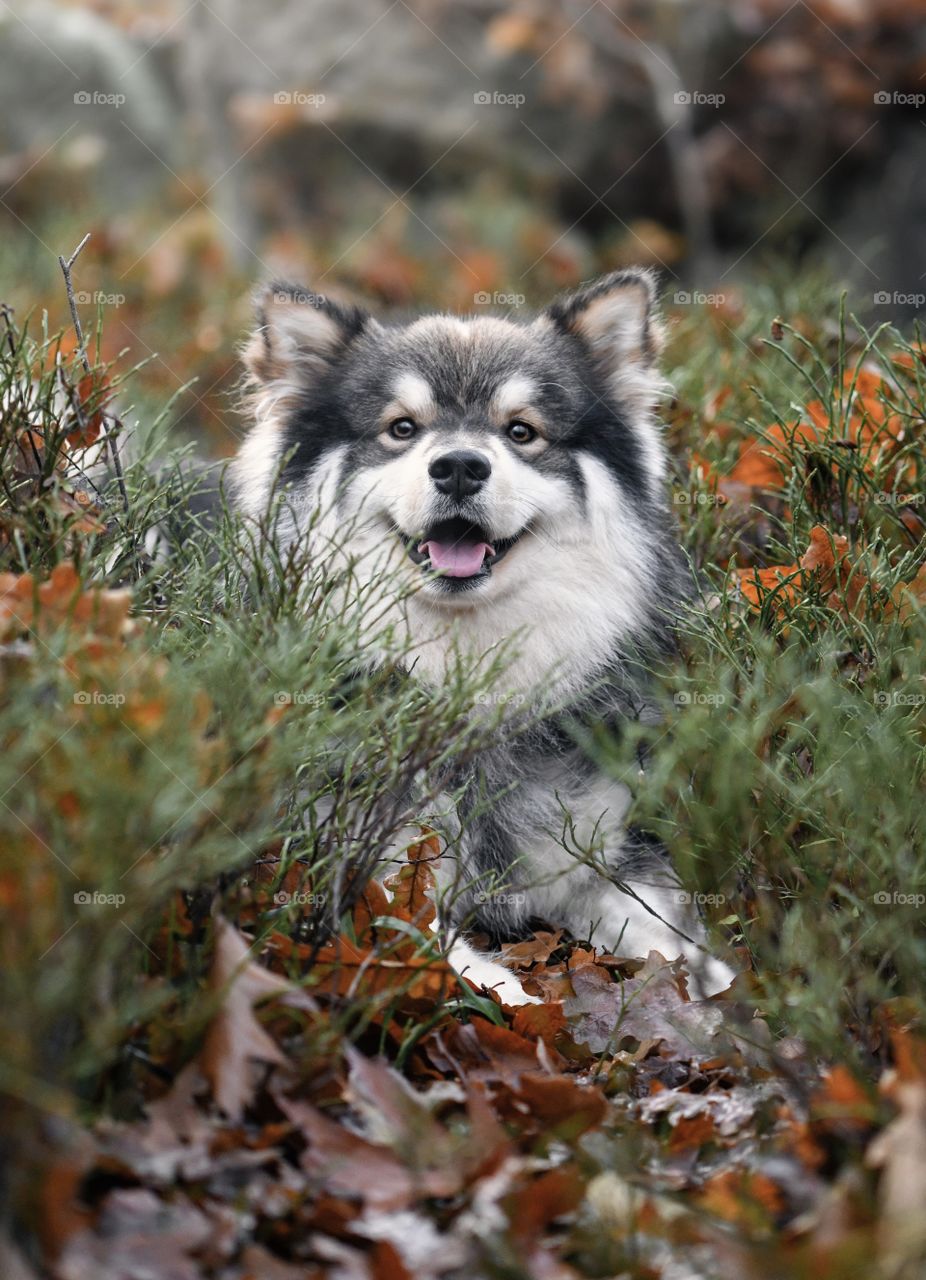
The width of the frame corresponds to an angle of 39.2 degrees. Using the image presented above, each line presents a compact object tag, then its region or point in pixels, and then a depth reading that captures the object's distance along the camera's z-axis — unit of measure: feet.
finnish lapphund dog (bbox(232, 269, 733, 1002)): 10.26
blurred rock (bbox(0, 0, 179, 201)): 33.09
